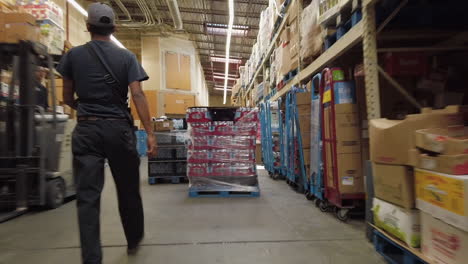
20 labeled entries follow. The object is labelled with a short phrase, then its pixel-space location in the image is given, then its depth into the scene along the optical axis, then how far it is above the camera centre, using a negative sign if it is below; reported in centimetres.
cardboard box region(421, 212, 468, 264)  138 -54
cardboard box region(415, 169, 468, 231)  133 -29
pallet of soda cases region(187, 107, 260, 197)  455 -8
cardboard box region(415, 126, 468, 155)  146 -1
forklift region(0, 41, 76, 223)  343 +18
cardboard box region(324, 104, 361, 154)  311 +13
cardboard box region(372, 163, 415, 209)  182 -30
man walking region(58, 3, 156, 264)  183 +20
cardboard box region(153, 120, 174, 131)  672 +46
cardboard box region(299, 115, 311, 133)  430 +28
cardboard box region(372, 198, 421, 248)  179 -55
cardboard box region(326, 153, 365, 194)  308 -35
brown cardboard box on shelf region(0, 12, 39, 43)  361 +152
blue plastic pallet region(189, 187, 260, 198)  450 -77
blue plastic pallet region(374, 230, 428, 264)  202 -82
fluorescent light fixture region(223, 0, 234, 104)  877 +423
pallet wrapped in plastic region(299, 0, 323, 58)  374 +152
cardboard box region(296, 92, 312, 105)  432 +65
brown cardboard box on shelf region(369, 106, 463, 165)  175 +6
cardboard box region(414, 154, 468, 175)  142 -13
